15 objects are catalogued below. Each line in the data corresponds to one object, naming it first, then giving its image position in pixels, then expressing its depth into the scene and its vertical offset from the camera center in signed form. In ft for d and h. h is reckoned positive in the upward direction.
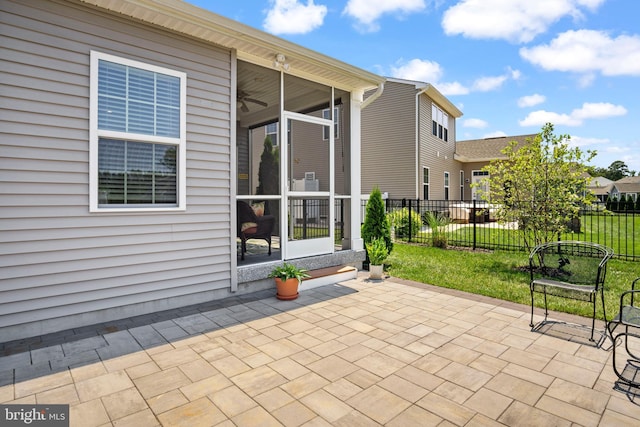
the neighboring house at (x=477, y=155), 61.31 +10.62
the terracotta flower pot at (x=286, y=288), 13.96 -3.18
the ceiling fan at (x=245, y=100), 20.84 +7.28
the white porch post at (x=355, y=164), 18.95 +2.76
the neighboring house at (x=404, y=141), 43.98 +9.75
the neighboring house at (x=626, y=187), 148.87 +11.30
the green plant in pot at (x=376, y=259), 17.85 -2.51
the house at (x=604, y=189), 144.66 +10.46
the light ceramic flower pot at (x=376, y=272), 17.84 -3.18
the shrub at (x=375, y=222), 20.40 -0.60
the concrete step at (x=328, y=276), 15.87 -3.19
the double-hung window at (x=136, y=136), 10.82 +2.65
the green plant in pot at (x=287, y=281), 13.97 -2.88
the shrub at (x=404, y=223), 33.60 -1.11
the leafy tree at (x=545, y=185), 19.43 +1.57
